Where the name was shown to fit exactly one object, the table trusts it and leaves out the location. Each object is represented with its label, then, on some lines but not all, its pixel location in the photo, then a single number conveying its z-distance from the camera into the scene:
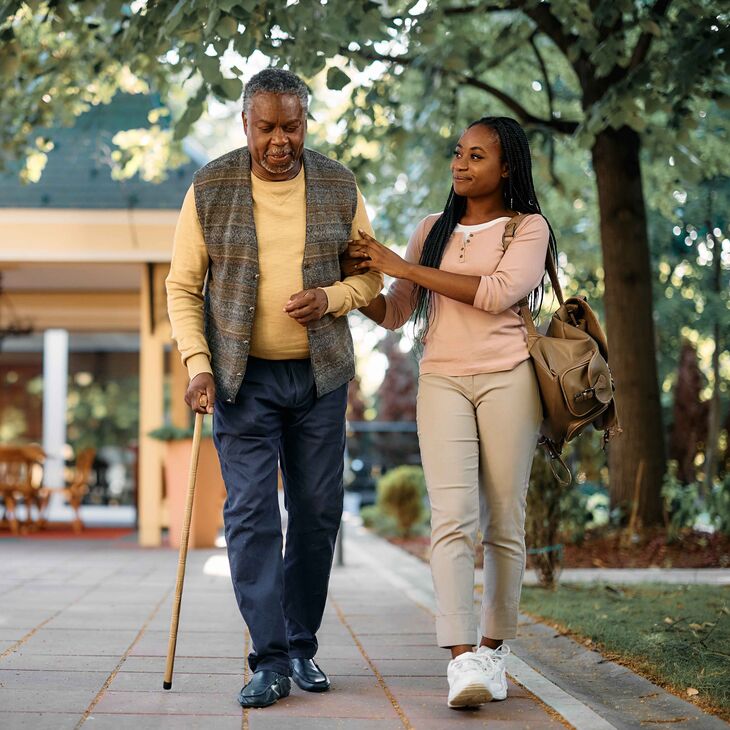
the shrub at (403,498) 12.09
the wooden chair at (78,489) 12.65
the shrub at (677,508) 8.97
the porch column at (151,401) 10.80
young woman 3.72
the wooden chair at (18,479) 12.38
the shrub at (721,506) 9.12
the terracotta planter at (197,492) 10.52
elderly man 3.71
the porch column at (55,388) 15.34
